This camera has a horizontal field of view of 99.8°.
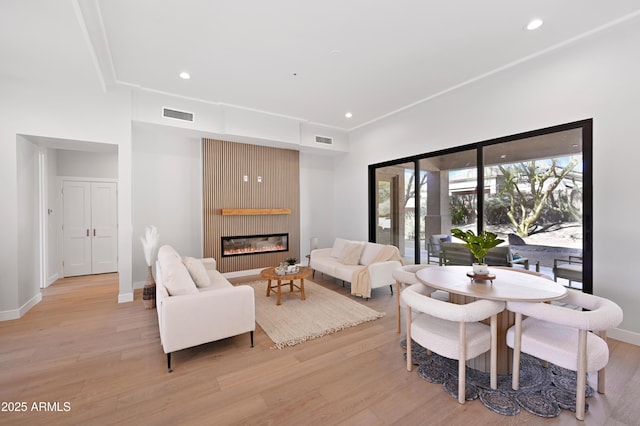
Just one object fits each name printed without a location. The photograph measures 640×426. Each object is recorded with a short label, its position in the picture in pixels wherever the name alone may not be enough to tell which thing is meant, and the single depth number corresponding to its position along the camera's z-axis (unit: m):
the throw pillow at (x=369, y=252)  4.92
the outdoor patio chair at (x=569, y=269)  3.29
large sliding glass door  3.31
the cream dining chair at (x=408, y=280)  2.94
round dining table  2.10
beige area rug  3.11
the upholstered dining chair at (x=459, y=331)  2.01
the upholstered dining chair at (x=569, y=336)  1.81
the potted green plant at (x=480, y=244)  2.48
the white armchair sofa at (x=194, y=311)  2.44
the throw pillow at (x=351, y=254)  5.03
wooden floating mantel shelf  5.63
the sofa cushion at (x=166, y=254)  3.26
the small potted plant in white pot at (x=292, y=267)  4.14
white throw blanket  4.20
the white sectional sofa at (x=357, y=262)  4.25
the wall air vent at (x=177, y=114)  4.63
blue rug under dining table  1.94
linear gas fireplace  5.82
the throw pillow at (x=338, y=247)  5.58
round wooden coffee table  4.00
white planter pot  2.51
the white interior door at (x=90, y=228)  5.75
